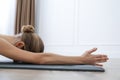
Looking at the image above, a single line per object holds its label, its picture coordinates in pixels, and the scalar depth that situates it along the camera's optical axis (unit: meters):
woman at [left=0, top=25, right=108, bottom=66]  1.74
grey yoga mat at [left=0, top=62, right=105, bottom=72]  1.57
